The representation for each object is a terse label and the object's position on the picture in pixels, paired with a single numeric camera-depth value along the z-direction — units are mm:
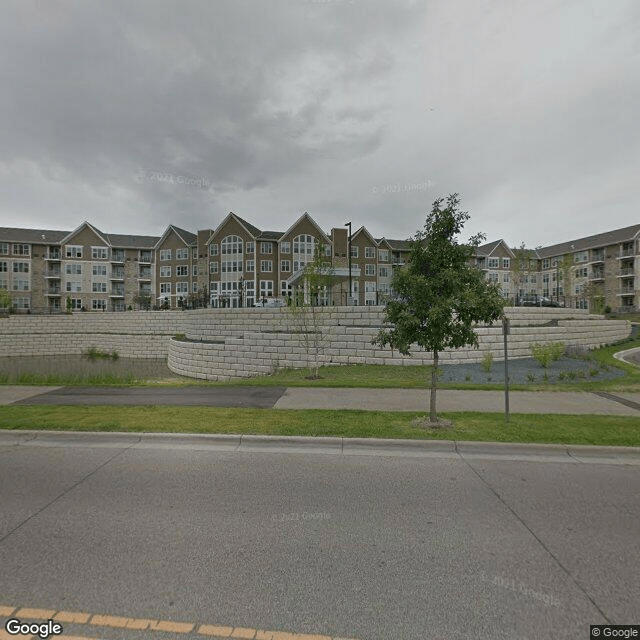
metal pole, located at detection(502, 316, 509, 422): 7677
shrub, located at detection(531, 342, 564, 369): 15375
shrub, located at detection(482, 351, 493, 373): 14852
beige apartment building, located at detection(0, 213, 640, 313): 55031
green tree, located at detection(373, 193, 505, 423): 7426
